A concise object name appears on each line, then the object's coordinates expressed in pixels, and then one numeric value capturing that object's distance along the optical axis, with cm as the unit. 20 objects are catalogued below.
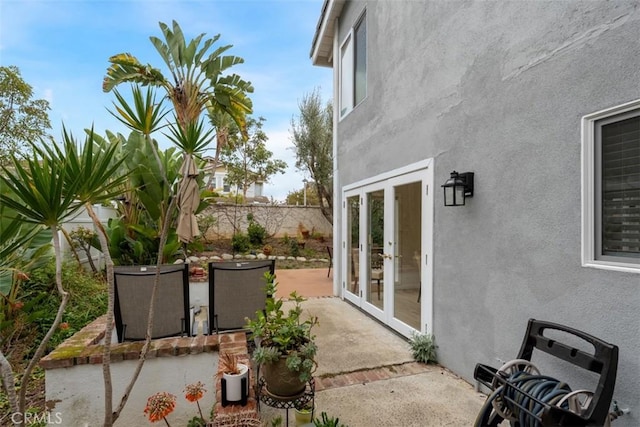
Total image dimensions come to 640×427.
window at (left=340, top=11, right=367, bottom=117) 656
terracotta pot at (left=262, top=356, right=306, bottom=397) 248
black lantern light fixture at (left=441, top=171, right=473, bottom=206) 356
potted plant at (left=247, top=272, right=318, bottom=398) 246
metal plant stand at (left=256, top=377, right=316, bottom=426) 251
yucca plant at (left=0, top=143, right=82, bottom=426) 198
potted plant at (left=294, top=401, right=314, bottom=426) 259
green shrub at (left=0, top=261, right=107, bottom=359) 455
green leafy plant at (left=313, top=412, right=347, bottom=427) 253
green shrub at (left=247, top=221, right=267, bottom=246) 1454
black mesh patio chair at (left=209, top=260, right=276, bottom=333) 389
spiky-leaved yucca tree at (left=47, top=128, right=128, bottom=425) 219
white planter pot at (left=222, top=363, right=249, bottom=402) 239
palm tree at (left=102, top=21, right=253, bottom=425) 287
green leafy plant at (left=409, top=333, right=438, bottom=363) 411
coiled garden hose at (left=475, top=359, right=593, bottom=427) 205
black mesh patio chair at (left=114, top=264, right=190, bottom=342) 358
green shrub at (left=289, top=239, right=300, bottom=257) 1396
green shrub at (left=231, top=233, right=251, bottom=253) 1370
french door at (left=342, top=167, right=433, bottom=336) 447
